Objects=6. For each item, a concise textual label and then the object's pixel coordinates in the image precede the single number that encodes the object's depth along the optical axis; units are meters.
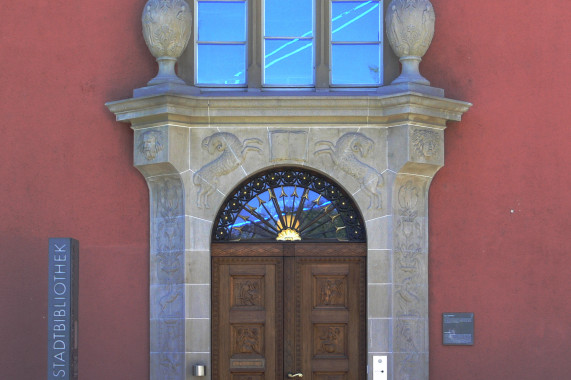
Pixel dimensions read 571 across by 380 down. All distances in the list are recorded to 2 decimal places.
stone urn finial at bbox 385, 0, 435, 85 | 12.68
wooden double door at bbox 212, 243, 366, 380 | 12.83
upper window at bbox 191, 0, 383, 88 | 13.25
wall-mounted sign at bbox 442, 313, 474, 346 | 12.80
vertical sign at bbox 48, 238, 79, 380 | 11.40
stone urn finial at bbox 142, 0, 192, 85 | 12.69
